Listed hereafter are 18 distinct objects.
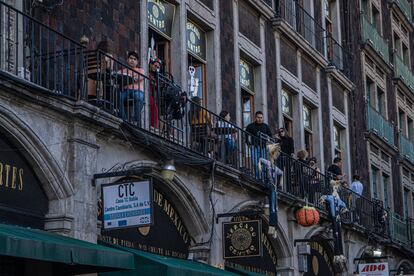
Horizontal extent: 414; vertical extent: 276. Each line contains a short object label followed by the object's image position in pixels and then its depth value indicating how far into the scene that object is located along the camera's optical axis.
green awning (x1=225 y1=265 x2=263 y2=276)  19.55
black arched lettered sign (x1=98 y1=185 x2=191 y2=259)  15.83
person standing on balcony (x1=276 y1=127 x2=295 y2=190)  22.11
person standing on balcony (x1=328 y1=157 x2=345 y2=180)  25.79
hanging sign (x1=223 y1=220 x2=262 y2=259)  18.36
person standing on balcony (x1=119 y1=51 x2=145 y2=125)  15.86
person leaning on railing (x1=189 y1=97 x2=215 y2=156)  18.34
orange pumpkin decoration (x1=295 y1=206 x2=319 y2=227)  22.39
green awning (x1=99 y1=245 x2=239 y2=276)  14.48
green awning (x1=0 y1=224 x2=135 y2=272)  11.50
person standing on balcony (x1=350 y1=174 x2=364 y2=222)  27.45
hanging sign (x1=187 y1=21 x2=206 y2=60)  20.09
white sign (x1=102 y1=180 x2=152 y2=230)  14.09
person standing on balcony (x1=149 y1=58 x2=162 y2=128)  17.09
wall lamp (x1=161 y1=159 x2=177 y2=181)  14.67
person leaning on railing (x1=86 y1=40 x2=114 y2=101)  15.05
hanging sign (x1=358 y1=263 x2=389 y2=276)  26.42
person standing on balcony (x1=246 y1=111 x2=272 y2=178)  20.44
